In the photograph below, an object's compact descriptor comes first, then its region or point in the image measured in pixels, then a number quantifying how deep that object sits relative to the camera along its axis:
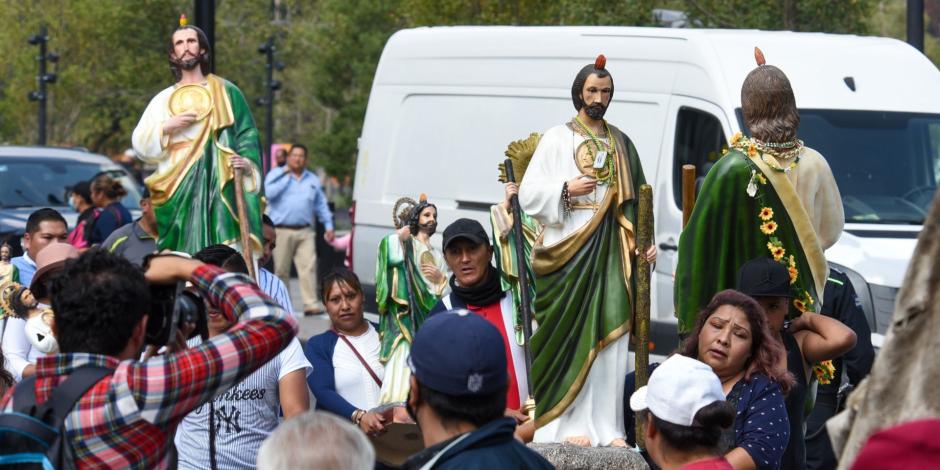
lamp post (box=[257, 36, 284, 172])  30.80
